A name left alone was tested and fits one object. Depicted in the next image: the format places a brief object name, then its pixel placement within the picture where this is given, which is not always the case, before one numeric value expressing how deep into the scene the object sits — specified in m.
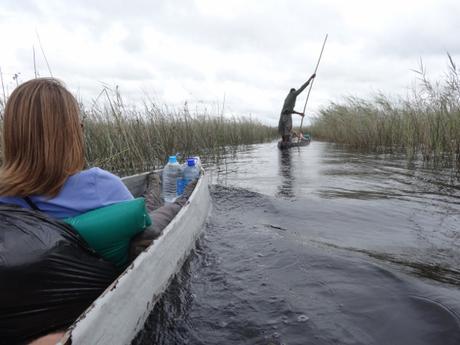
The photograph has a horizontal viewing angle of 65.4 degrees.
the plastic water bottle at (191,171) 4.66
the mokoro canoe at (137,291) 1.38
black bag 1.43
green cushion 1.83
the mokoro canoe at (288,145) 14.14
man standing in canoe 14.62
